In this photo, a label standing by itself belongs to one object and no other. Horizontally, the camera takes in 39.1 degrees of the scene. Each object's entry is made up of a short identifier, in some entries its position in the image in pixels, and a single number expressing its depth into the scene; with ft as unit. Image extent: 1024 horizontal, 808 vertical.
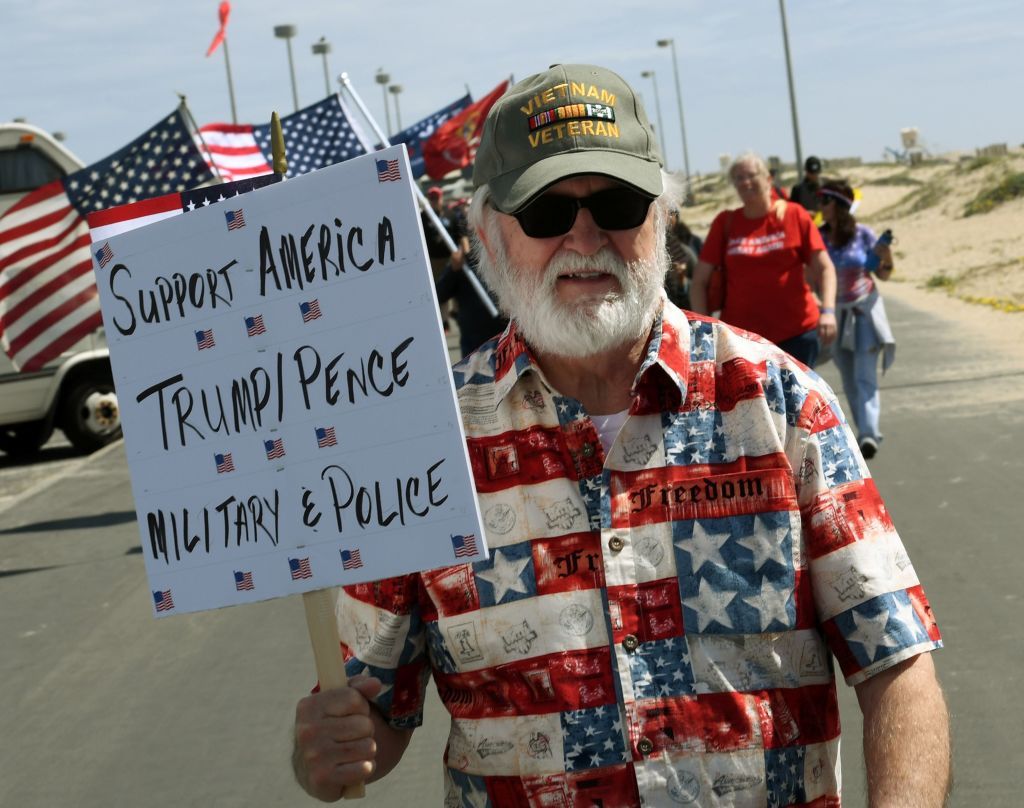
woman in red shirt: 27.20
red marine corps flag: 65.57
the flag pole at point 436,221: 32.29
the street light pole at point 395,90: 233.14
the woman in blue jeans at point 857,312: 31.32
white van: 45.91
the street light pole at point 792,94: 118.62
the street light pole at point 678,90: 229.88
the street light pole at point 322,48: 151.74
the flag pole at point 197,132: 37.78
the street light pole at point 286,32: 134.10
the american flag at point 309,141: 46.44
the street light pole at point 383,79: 210.98
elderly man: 7.33
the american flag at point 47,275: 40.01
